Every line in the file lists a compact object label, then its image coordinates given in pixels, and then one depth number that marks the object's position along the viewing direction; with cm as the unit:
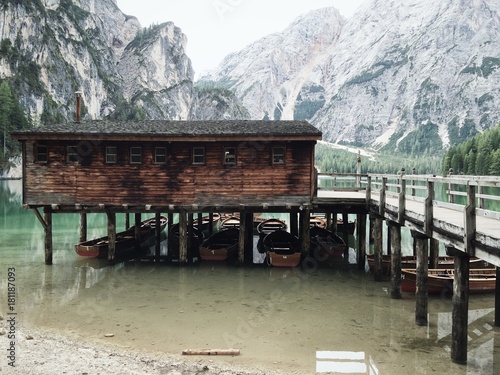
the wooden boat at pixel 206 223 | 3681
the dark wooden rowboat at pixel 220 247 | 2489
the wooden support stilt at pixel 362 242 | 2358
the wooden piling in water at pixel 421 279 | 1435
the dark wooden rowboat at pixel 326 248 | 2639
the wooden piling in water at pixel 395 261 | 1765
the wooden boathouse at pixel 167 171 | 2249
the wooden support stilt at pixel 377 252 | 2098
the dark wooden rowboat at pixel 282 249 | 2347
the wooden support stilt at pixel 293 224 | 3193
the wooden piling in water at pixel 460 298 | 1127
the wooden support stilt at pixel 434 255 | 2044
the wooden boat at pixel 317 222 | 3844
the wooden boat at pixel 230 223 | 3689
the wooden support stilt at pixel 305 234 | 2388
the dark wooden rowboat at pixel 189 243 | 2775
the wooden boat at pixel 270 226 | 3472
